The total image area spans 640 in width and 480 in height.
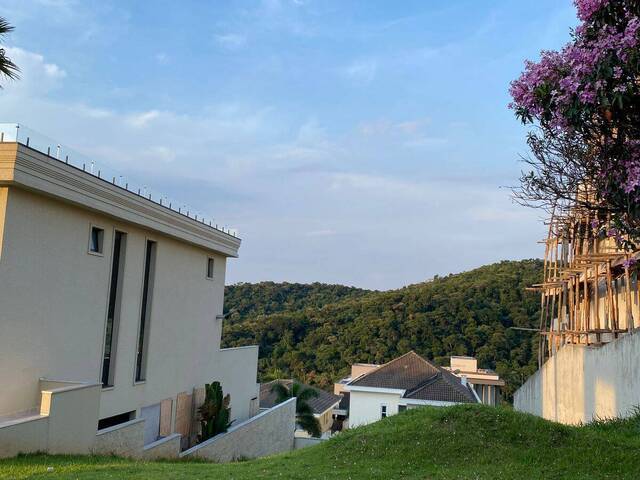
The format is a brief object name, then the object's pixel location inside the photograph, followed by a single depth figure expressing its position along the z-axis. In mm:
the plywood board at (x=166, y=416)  20422
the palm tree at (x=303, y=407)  35656
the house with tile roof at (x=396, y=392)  34531
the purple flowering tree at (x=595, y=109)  6926
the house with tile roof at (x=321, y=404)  40422
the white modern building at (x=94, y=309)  13055
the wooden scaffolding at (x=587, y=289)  17484
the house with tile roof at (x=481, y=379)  44031
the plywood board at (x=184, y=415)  21688
